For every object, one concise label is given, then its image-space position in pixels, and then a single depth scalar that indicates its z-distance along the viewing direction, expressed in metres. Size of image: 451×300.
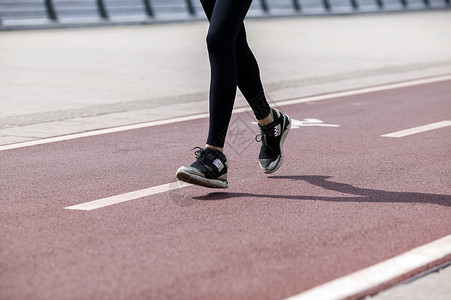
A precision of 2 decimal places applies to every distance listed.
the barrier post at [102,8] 27.72
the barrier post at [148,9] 28.59
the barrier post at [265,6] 31.45
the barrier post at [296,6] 33.13
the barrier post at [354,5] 35.89
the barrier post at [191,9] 29.48
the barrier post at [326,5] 34.40
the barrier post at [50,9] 26.22
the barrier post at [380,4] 36.66
